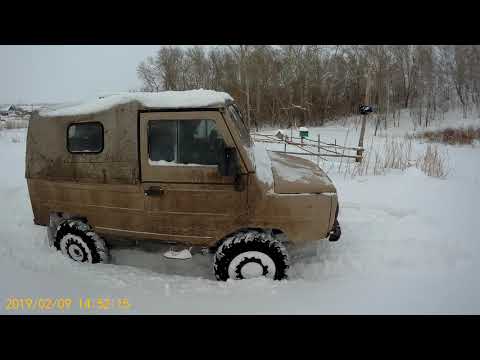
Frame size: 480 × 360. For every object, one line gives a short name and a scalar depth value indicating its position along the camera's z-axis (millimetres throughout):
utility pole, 10485
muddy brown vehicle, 3219
